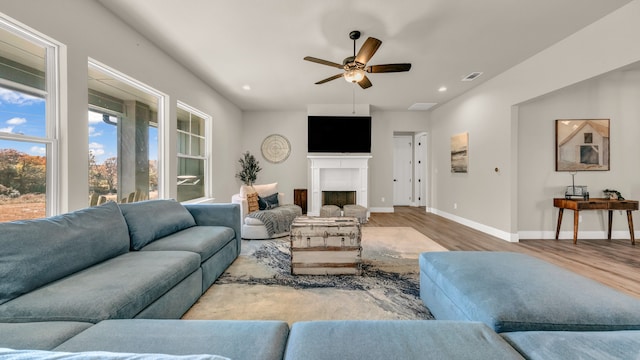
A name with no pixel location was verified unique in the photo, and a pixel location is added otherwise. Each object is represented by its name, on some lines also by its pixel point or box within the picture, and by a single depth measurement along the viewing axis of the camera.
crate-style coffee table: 2.54
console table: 3.57
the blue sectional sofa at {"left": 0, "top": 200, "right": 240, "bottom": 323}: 1.20
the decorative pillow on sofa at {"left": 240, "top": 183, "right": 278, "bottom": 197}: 4.16
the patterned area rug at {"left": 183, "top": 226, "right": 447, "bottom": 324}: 1.87
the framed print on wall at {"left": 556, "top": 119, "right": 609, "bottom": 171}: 3.89
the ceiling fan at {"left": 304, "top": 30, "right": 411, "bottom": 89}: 2.81
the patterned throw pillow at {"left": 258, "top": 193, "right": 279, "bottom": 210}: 4.25
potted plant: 6.29
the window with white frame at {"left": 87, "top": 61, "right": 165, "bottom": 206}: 2.68
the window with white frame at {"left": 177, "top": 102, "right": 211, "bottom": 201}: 4.10
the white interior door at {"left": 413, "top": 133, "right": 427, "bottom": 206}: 7.81
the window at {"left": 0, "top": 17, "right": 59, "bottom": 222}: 1.88
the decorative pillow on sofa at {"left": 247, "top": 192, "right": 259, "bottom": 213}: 4.11
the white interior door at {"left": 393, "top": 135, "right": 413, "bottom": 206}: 7.99
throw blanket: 3.86
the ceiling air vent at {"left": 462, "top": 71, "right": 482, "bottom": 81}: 4.12
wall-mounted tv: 5.83
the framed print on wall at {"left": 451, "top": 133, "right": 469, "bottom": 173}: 5.07
